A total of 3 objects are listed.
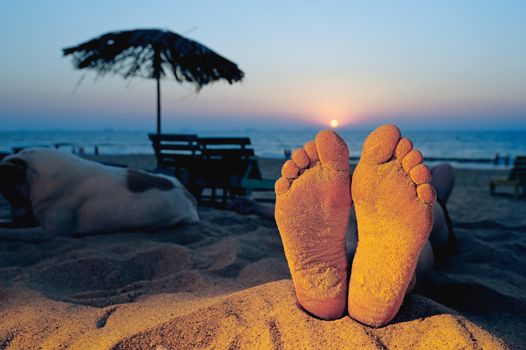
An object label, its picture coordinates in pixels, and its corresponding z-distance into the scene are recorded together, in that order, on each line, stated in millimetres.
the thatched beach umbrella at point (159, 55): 5246
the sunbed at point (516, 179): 6223
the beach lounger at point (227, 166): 4609
